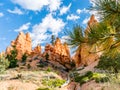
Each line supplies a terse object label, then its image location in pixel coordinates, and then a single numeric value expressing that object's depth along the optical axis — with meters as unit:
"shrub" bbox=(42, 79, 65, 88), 8.92
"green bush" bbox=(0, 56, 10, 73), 12.36
